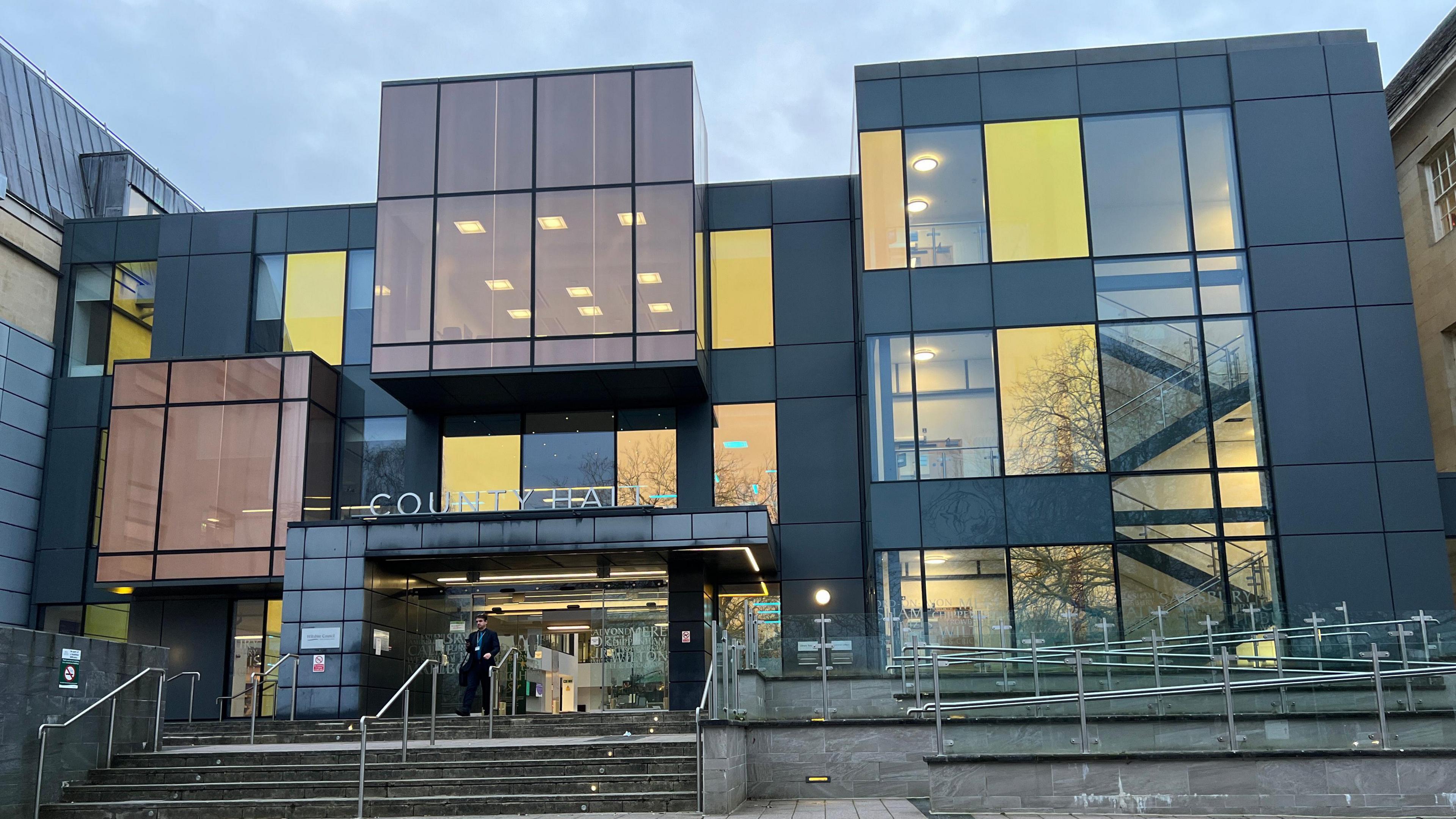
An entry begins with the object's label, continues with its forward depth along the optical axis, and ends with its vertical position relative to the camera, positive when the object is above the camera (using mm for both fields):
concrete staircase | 13867 -1415
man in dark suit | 19609 +5
